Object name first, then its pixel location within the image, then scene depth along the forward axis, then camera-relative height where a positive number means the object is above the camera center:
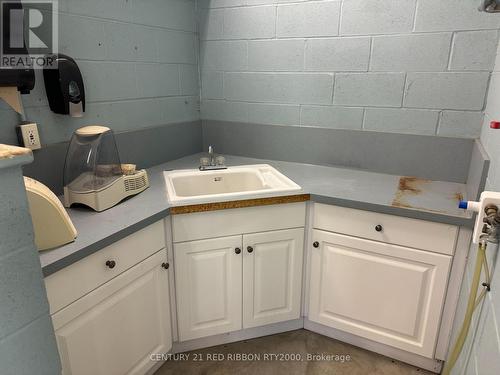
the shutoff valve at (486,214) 0.88 -0.29
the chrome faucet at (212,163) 2.02 -0.42
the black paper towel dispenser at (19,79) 1.22 +0.02
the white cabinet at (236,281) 1.68 -0.93
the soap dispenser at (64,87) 1.46 +0.00
